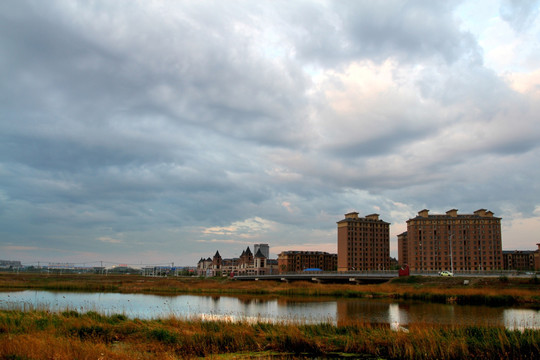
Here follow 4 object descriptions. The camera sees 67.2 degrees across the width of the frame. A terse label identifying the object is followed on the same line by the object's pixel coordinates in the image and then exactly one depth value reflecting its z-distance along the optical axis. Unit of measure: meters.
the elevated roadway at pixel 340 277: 96.81
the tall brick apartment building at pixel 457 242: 175.50
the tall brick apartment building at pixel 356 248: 192.12
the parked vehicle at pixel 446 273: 90.62
